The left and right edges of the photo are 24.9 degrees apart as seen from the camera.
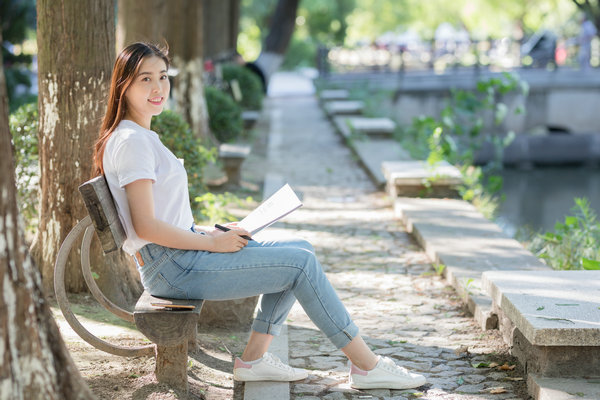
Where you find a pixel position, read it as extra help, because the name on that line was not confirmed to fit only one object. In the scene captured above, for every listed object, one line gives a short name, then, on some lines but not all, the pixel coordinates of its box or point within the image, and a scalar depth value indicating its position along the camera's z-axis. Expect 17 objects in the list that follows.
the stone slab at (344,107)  30.92
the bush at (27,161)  10.75
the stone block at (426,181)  14.70
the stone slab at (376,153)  18.17
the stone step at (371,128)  23.95
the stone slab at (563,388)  6.10
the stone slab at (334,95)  36.99
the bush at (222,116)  22.92
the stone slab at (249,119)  27.12
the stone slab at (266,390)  6.58
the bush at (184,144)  11.40
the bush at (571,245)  10.93
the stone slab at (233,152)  16.74
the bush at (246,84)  32.30
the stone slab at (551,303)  6.31
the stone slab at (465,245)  9.21
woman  5.77
